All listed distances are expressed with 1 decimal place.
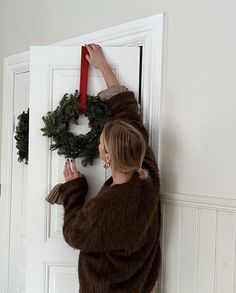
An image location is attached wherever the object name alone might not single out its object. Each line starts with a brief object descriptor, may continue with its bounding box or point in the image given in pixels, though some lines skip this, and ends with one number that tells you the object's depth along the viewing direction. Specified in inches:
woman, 51.0
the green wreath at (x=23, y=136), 83.7
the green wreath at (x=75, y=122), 64.2
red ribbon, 65.8
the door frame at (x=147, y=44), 63.8
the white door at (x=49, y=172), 68.5
